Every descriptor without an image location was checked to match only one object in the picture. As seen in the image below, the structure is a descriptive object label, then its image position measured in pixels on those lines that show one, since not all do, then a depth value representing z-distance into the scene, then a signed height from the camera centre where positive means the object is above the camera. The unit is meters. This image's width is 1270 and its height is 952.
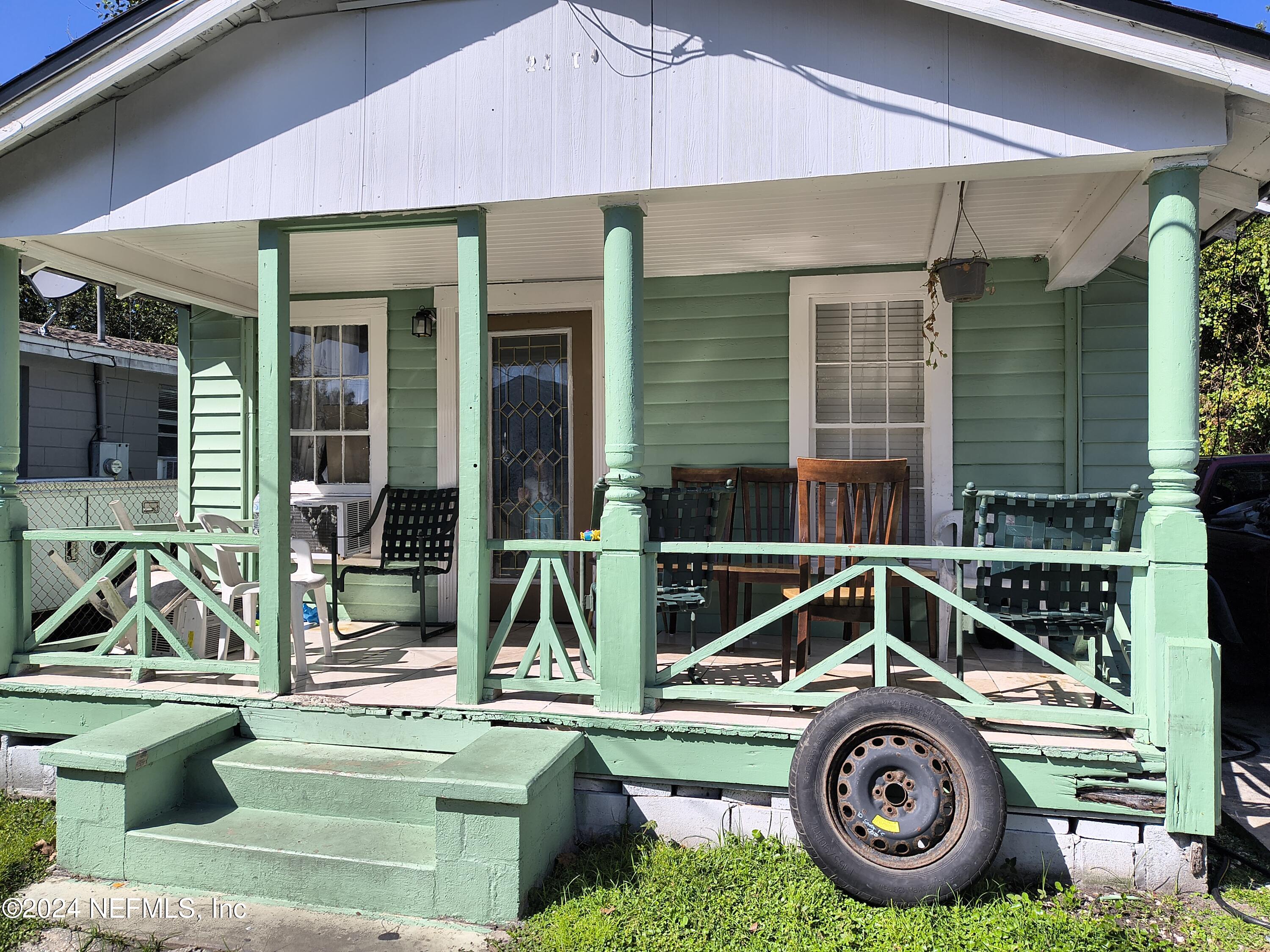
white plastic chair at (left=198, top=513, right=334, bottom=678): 4.09 -0.57
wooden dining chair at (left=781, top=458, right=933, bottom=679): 3.49 -0.19
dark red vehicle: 4.38 -0.46
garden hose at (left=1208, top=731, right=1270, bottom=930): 2.61 -1.39
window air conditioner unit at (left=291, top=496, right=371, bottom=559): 5.51 -0.35
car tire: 2.61 -1.08
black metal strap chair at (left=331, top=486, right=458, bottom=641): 5.01 -0.41
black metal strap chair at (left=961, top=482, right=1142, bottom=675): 3.11 -0.36
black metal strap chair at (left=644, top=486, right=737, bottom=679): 3.68 -0.28
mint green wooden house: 2.77 +0.77
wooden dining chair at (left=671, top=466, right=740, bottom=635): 4.16 -0.17
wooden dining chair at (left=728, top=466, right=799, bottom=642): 4.78 -0.21
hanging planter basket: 3.99 +0.99
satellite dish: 4.82 +1.14
